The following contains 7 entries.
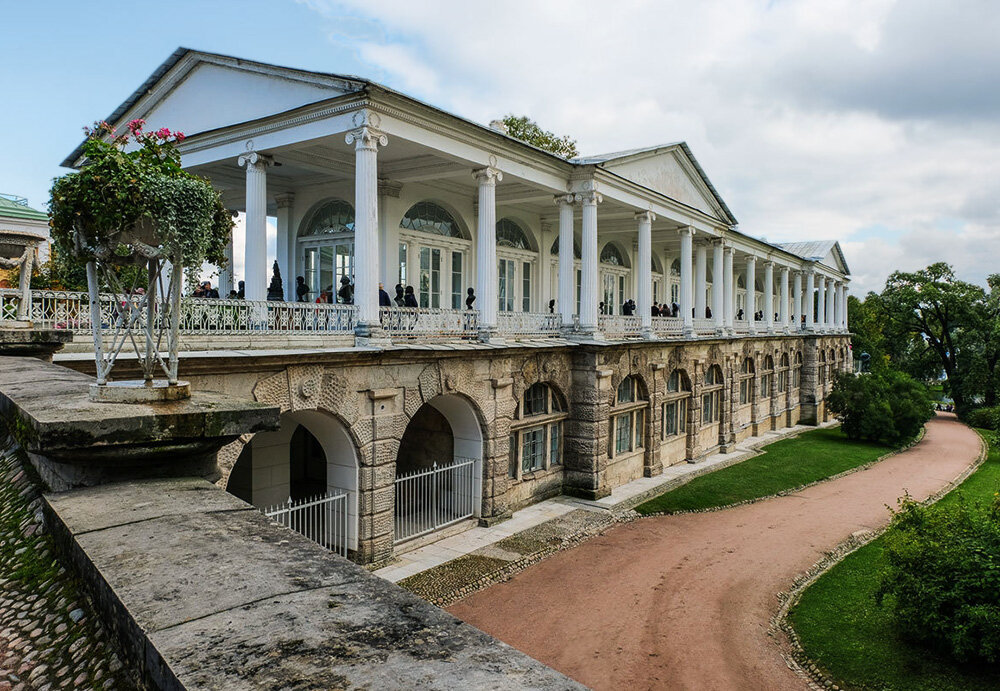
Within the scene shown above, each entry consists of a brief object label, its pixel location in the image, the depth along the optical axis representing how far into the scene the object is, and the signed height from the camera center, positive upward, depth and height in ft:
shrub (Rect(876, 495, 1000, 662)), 31.27 -11.82
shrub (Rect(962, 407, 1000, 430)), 120.98 -15.36
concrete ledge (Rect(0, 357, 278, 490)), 9.31 -1.25
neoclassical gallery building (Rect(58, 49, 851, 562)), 40.57 +2.16
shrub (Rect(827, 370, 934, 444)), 110.22 -10.65
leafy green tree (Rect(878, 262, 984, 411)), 169.48 +6.36
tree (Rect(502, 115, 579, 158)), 115.44 +36.18
